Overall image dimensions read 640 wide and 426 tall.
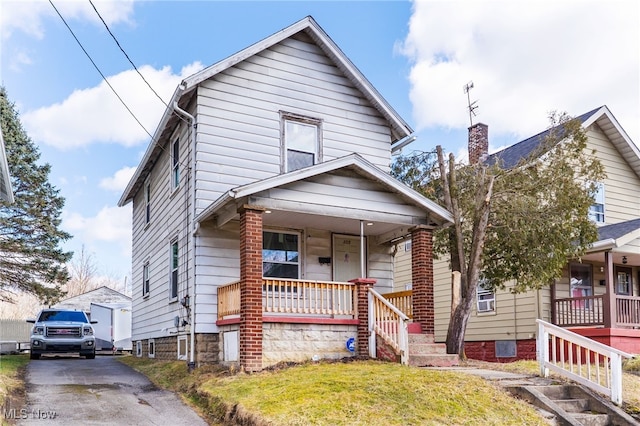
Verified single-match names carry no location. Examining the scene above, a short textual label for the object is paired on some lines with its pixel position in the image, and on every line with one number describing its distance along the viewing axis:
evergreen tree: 26.69
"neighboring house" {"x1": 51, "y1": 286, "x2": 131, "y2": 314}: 40.86
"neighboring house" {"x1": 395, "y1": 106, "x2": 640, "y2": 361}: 18.50
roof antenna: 20.02
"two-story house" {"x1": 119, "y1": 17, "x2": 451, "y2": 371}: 13.49
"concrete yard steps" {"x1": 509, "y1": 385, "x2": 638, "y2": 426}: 9.77
